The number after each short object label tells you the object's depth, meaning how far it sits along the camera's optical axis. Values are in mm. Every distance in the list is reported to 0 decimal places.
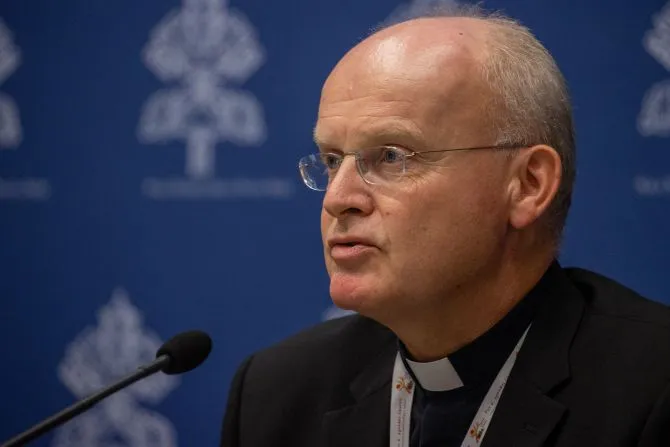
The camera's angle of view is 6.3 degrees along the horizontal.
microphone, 4447
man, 4478
